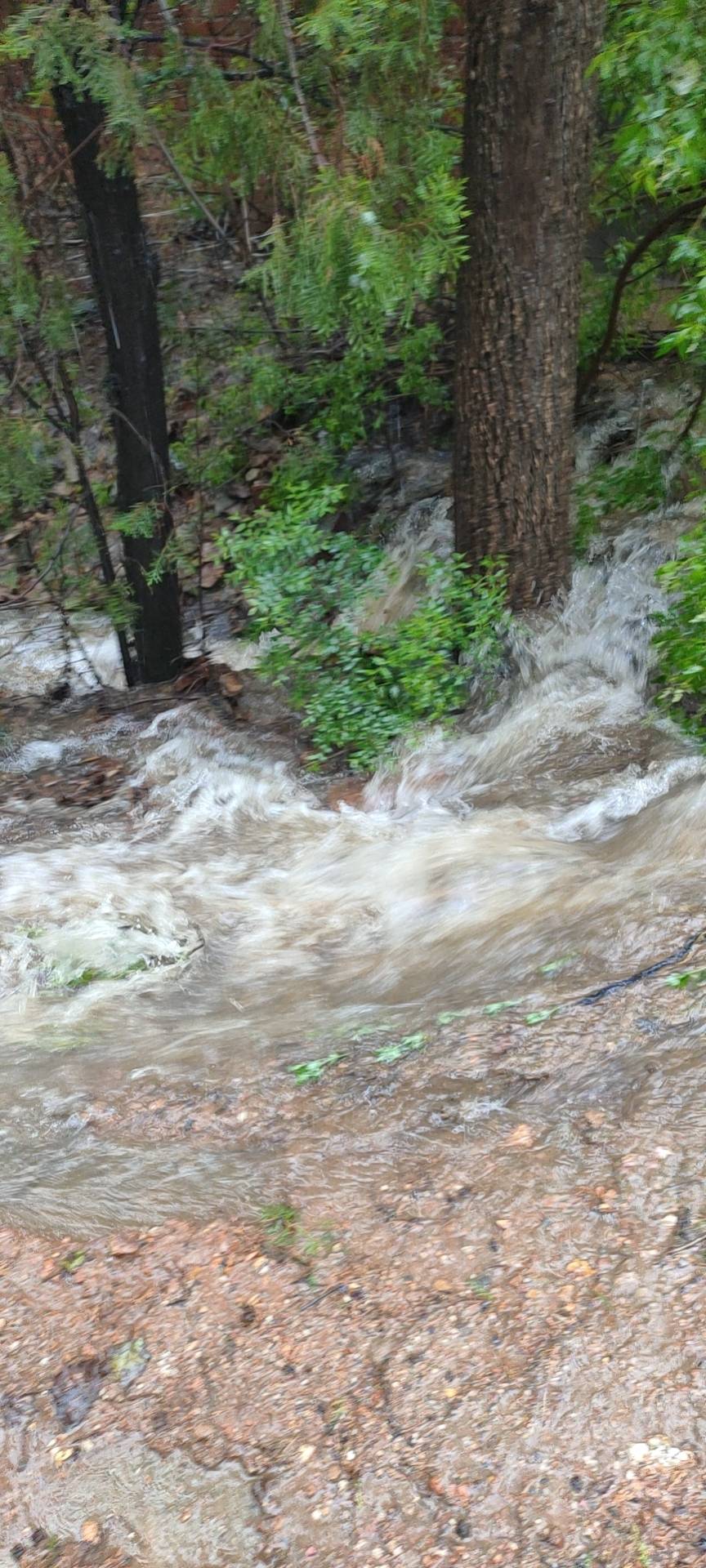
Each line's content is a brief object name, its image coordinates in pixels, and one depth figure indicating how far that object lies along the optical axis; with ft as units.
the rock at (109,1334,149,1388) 8.77
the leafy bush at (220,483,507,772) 19.31
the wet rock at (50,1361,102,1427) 8.52
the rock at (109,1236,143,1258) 9.87
